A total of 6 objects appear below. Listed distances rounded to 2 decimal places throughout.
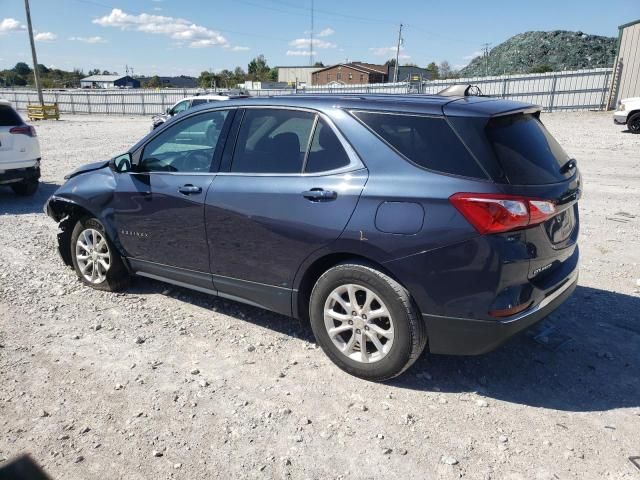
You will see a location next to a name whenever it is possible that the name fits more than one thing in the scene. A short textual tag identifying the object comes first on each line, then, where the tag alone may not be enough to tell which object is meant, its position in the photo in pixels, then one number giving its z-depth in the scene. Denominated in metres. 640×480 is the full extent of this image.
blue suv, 2.93
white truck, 17.11
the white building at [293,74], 91.75
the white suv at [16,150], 8.86
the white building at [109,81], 96.44
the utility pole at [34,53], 35.02
